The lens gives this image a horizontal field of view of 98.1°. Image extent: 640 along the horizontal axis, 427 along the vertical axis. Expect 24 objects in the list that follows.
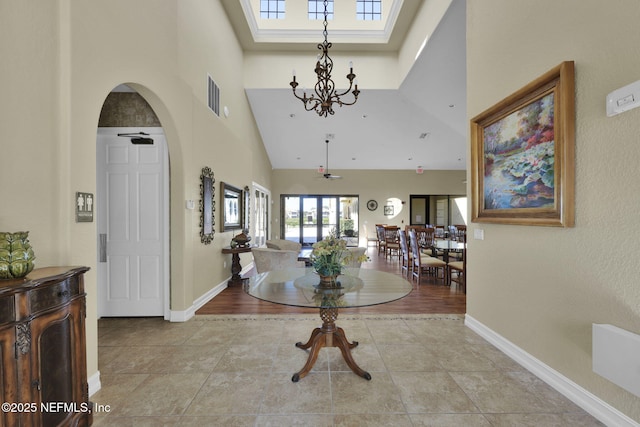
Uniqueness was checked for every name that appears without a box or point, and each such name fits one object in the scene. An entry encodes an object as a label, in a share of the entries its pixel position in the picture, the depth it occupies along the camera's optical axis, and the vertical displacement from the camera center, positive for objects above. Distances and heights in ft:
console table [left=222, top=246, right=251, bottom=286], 16.39 -3.20
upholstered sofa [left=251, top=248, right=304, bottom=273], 14.80 -2.50
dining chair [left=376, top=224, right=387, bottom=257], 29.32 -2.74
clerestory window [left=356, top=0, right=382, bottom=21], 19.52 +14.32
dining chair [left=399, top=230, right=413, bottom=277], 19.47 -3.18
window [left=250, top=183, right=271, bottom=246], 25.32 -0.09
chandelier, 11.02 +5.24
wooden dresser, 4.26 -2.31
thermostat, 5.08 +2.14
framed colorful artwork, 6.48 +1.60
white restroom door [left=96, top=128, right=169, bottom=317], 11.04 -0.38
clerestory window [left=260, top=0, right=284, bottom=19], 19.75 +14.60
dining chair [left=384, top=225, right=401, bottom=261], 27.04 -2.70
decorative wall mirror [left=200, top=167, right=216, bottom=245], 13.14 +0.36
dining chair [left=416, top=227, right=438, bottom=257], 21.24 -1.93
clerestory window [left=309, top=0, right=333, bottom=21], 19.36 +14.30
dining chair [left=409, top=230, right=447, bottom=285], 17.04 -3.05
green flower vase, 4.51 -0.68
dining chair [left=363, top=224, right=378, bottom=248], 36.18 -3.07
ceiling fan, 34.57 +5.44
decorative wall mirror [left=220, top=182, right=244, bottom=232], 15.97 +0.37
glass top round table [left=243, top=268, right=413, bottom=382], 6.54 -2.05
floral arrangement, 7.52 -1.20
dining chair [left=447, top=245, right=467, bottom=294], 15.25 -3.37
